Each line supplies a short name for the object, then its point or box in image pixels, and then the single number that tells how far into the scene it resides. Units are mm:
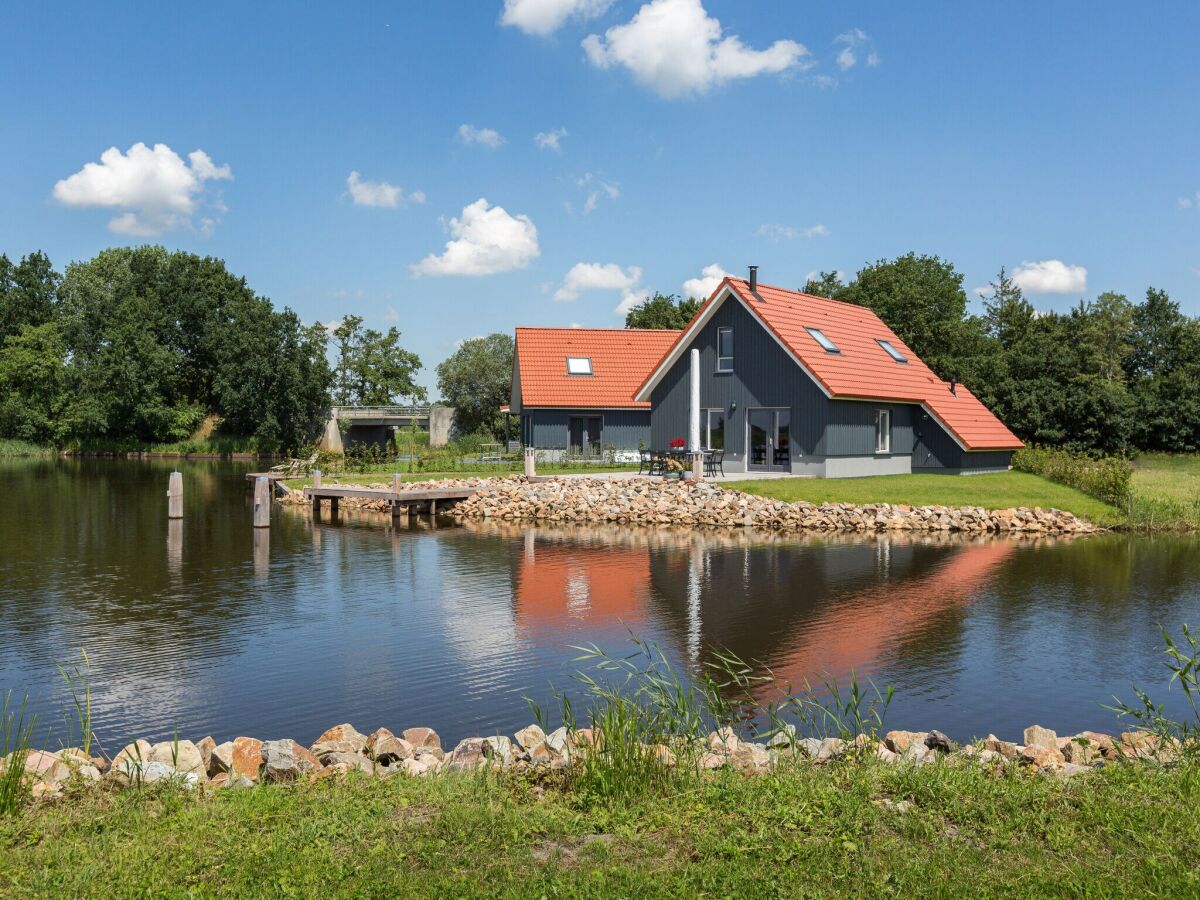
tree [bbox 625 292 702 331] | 64188
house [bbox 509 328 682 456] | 41625
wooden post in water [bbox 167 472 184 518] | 26719
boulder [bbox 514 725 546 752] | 7793
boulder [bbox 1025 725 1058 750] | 8000
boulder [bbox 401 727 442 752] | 8078
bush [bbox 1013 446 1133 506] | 25984
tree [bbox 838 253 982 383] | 48938
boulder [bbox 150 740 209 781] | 6898
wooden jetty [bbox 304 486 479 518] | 29234
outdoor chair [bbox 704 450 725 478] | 30641
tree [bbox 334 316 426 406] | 81188
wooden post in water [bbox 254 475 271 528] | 25016
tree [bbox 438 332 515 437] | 68375
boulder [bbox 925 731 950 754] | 7812
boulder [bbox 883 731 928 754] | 7816
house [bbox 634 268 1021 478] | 30859
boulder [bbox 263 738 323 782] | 6824
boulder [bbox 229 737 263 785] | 6941
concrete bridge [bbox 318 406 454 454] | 64312
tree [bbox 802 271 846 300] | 59906
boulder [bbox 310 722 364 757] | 7586
